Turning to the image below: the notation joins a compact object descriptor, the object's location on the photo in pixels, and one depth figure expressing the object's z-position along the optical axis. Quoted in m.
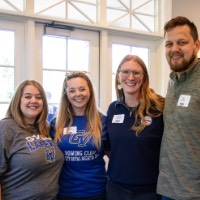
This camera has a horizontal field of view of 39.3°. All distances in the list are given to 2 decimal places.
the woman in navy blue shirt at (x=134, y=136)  1.65
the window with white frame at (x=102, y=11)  2.71
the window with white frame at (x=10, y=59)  2.64
